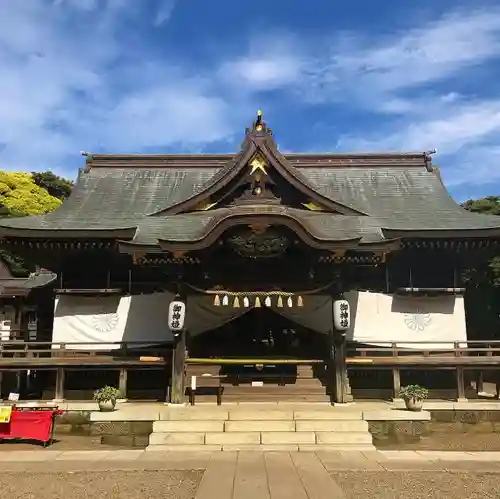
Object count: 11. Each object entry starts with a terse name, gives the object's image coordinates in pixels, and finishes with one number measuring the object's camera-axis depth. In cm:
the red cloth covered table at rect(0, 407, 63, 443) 1198
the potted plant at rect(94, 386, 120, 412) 1312
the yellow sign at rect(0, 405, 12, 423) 1195
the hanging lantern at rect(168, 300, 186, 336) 1416
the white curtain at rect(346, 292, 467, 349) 1590
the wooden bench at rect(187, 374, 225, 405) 1401
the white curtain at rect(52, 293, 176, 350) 1631
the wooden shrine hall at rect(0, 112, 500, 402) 1420
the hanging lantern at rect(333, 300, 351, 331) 1389
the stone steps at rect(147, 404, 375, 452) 1134
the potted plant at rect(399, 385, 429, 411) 1316
